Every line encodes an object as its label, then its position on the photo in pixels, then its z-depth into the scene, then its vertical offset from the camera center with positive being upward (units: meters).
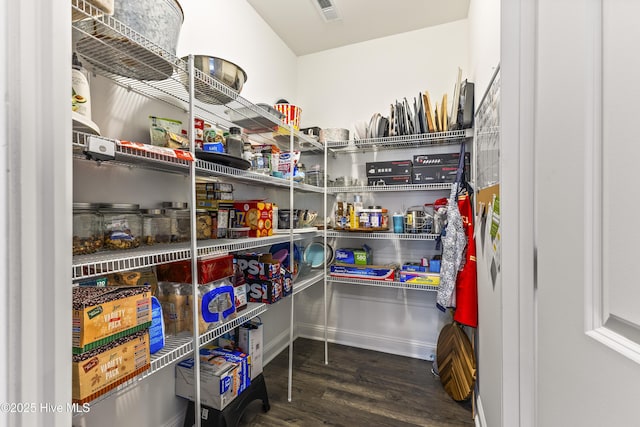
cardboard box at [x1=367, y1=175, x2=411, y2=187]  2.18 +0.25
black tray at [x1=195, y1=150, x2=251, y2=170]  1.20 +0.24
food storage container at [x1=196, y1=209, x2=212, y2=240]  1.36 -0.07
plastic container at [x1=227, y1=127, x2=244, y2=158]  1.37 +0.34
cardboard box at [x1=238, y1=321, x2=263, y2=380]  1.64 -0.81
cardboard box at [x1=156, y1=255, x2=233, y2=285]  1.21 -0.28
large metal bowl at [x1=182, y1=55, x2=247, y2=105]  1.24 +0.64
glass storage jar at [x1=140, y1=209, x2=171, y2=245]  1.20 -0.07
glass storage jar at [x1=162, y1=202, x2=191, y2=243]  1.27 -0.04
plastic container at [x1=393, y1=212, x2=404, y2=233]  2.22 -0.10
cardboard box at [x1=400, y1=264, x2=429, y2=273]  2.14 -0.46
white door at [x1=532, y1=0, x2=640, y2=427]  0.33 -0.01
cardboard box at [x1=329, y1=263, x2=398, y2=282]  2.18 -0.50
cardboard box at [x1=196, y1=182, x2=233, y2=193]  1.44 +0.13
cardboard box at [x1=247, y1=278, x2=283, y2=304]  1.61 -0.48
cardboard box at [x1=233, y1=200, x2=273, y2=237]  1.64 -0.03
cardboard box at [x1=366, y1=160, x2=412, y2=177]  2.18 +0.35
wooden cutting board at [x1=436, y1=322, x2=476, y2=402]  1.74 -1.03
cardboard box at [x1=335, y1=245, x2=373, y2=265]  2.37 -0.40
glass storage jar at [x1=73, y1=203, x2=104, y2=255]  0.91 -0.06
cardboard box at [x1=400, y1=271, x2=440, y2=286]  2.04 -0.52
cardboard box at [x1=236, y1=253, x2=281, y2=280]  1.64 -0.34
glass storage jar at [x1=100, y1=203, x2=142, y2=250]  1.01 -0.06
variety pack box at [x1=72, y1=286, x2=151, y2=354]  0.75 -0.31
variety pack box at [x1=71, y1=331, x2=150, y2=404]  0.74 -0.46
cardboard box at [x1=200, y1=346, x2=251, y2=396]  1.48 -0.83
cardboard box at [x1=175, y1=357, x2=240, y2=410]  1.36 -0.88
